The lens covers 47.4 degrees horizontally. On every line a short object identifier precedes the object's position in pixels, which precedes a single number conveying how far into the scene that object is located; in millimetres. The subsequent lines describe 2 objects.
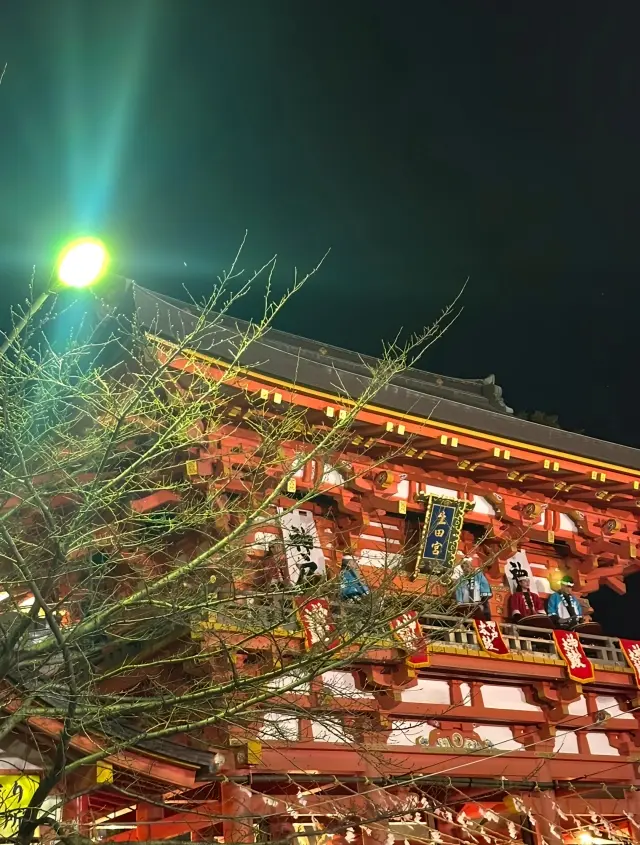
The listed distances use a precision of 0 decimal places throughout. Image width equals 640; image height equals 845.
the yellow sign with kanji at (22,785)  6580
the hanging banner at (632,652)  11047
